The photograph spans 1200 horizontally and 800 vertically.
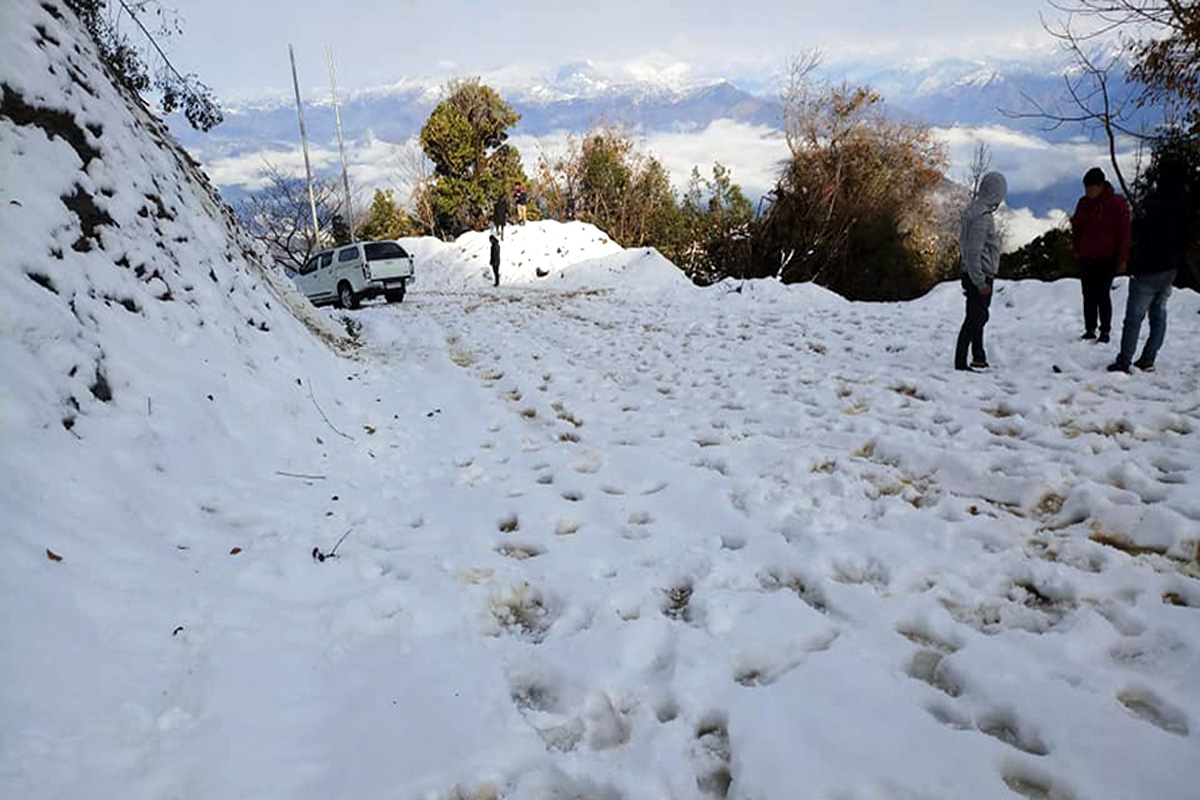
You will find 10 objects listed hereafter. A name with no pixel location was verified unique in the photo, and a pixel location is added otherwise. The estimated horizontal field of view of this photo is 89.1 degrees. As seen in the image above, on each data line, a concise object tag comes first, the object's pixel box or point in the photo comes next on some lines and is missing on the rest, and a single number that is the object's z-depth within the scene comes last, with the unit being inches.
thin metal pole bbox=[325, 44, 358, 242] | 1444.4
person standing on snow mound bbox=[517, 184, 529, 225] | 1051.9
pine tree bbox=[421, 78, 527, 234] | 1285.7
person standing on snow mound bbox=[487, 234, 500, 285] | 822.5
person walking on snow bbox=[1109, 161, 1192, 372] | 218.7
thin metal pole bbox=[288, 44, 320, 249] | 1370.6
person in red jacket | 267.0
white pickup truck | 653.9
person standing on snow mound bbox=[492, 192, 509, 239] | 890.6
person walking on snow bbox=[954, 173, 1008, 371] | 231.8
